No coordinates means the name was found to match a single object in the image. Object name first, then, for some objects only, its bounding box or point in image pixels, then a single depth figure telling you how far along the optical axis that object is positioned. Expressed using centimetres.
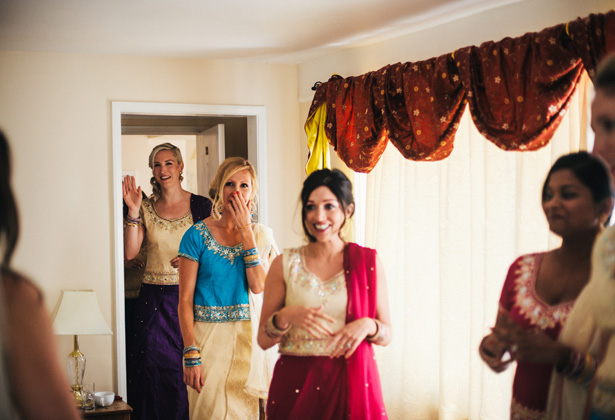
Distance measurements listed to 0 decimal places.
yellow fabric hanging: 297
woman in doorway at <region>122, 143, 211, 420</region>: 307
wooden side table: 268
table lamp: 262
